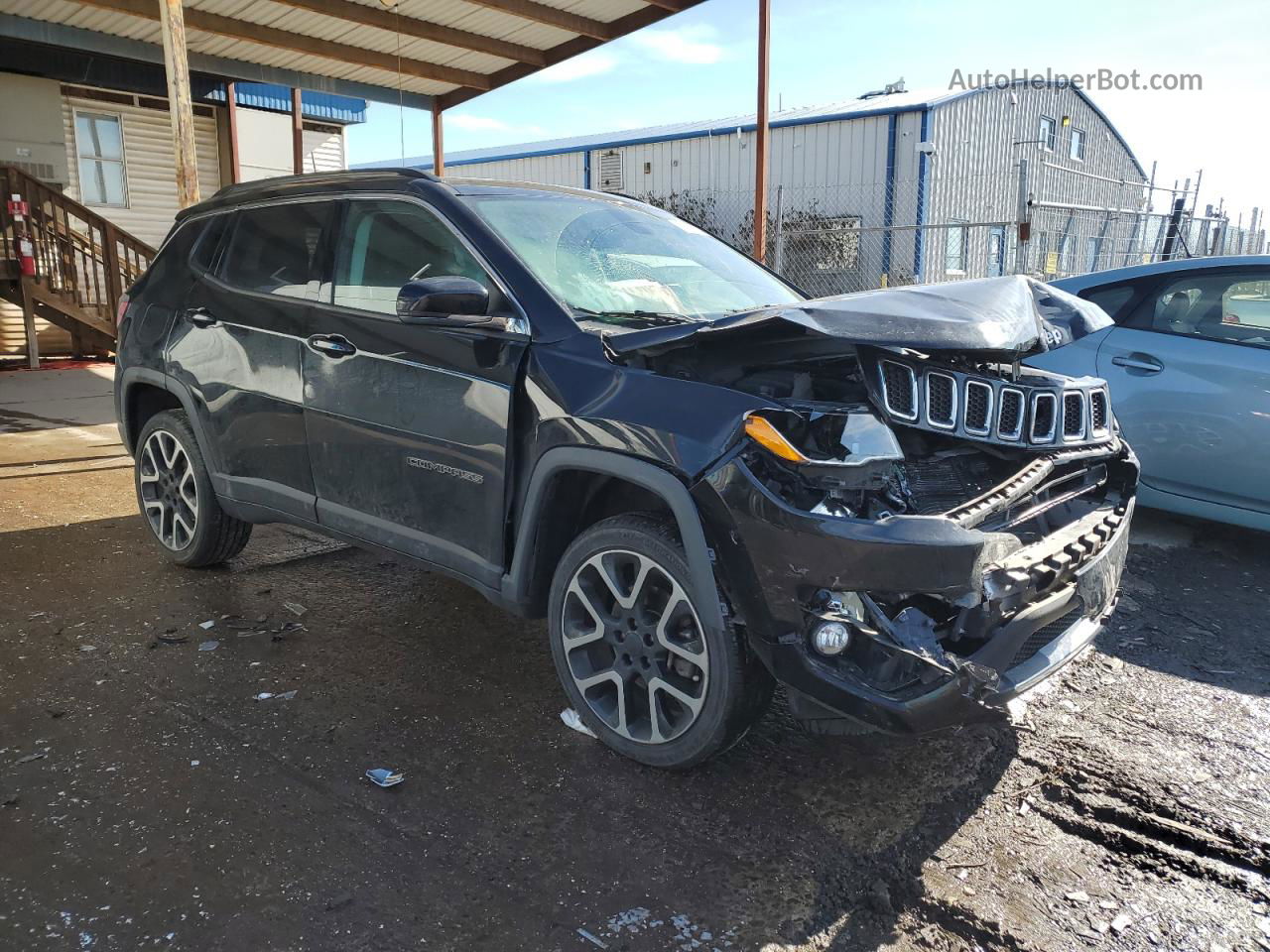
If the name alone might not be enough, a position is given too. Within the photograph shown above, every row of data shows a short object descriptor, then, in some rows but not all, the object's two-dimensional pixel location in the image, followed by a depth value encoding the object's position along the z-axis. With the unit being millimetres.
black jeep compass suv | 2535
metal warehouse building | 17156
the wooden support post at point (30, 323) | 11961
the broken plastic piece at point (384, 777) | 2953
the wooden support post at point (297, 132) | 13234
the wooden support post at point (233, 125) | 14664
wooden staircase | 11961
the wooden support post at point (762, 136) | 9205
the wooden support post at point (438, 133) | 12594
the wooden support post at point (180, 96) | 7562
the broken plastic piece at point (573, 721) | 3277
